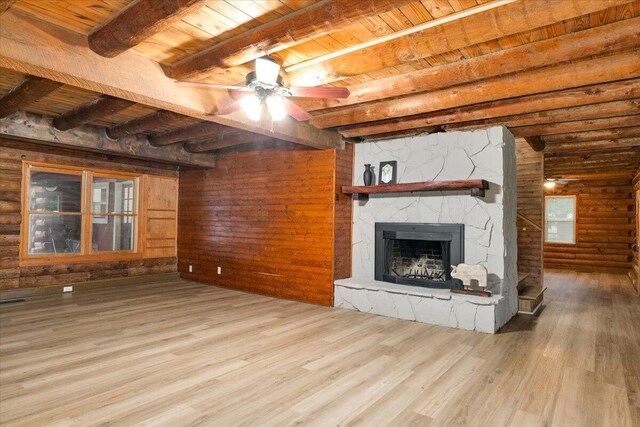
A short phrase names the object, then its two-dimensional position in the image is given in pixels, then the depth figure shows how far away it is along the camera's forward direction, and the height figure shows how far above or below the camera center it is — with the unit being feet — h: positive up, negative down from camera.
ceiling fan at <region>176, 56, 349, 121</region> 9.51 +3.25
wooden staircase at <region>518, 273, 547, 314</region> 17.49 -3.56
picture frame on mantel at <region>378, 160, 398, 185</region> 18.22 +2.25
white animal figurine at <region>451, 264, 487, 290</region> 14.92 -2.15
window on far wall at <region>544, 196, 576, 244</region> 35.70 +0.26
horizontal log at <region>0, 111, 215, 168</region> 16.55 +3.61
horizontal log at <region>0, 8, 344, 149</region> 8.32 +3.64
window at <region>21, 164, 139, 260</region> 20.99 +0.00
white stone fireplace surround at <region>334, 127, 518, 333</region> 15.15 +0.10
